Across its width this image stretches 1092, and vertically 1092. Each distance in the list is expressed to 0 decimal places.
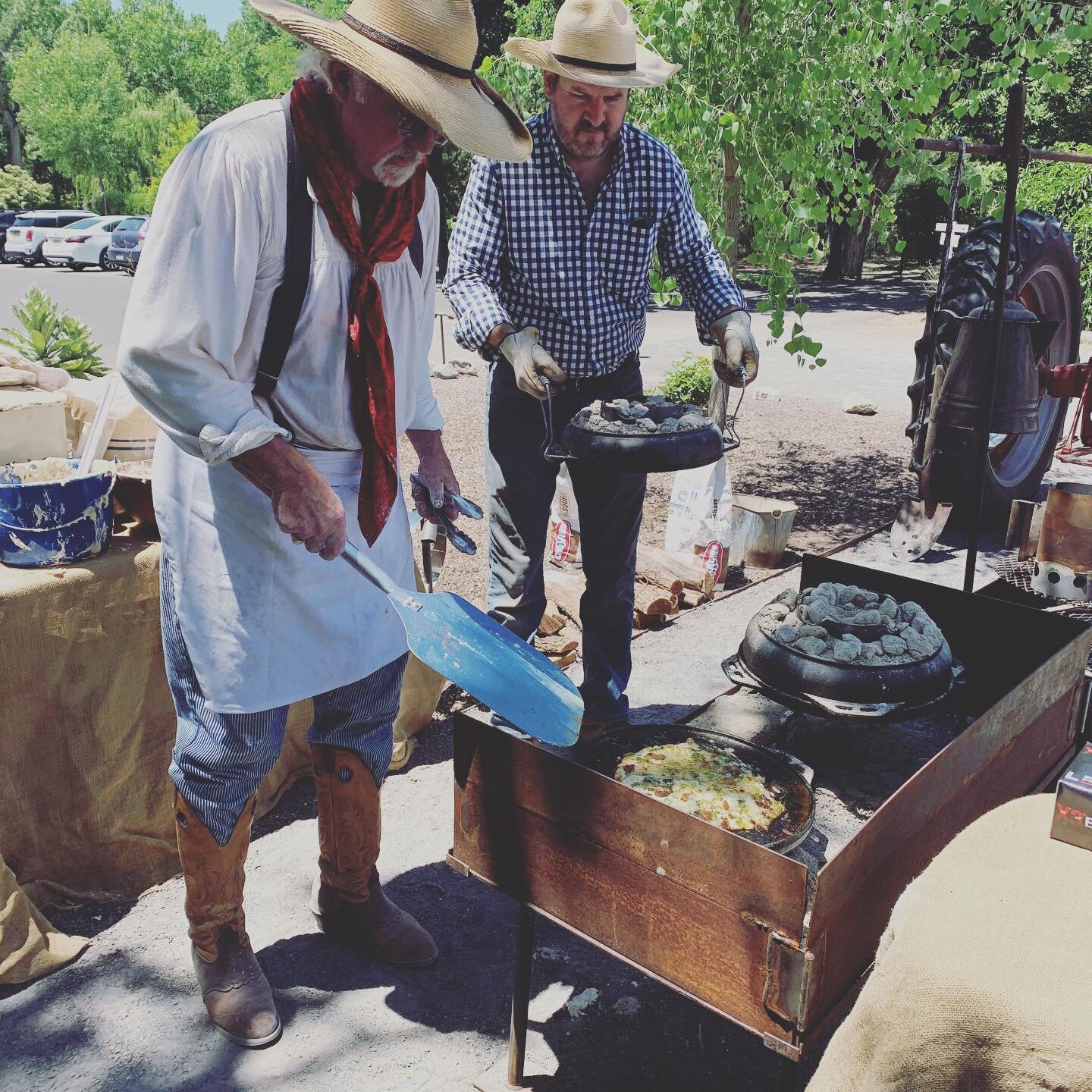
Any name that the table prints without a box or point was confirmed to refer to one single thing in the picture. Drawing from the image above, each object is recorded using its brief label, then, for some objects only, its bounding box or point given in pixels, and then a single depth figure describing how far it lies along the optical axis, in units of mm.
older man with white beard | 1977
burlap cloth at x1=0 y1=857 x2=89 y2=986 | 2557
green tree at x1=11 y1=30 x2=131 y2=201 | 39562
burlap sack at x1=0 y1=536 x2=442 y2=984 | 2672
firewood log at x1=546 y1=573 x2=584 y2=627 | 4727
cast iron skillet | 2232
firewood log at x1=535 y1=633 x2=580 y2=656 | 4461
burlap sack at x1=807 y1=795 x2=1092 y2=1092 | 1326
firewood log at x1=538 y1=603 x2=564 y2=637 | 4578
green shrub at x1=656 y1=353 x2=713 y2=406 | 7695
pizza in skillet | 2275
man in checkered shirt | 3105
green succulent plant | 3758
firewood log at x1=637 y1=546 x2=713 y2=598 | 5141
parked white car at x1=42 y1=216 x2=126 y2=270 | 25219
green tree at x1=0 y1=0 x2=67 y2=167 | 49312
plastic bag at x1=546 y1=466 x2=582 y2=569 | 5254
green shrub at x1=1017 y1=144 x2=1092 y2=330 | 15070
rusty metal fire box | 1815
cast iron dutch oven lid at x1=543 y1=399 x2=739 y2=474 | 2838
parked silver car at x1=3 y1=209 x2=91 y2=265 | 26516
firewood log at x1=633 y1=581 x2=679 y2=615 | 4879
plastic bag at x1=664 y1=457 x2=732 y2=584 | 5160
